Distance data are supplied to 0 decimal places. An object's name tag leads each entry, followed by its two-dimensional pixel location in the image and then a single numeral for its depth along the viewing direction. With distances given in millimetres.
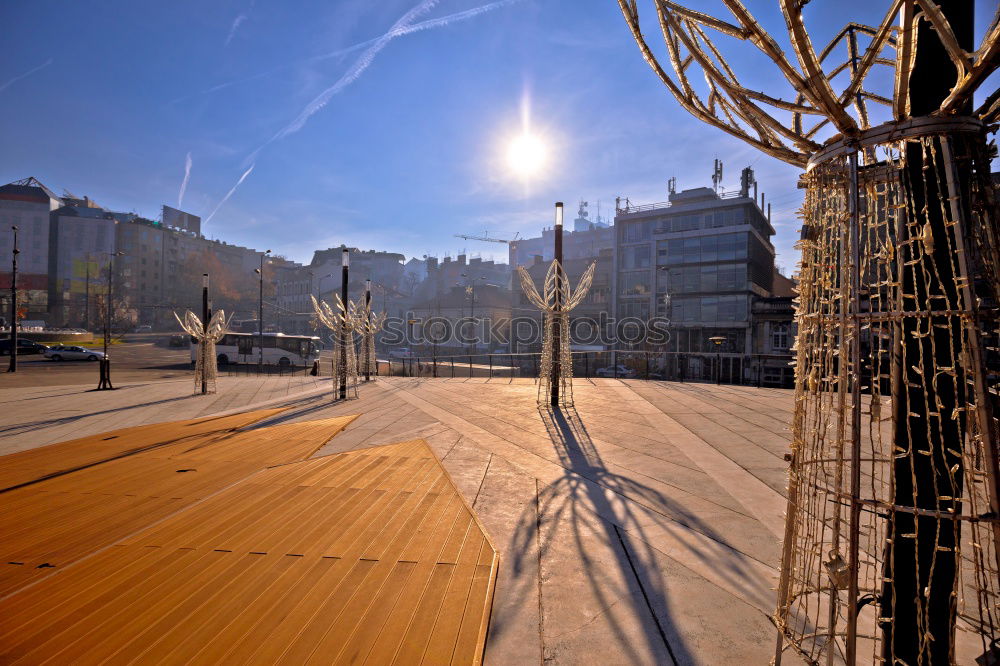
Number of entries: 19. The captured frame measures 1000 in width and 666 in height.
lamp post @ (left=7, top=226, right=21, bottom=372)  21038
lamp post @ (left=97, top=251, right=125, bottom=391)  14991
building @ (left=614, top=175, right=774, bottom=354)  39031
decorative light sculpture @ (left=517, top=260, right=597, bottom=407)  11047
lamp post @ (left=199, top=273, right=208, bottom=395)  14062
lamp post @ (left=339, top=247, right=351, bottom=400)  12906
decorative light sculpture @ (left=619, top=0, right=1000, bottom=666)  1725
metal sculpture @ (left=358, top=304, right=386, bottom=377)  18456
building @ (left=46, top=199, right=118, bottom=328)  63438
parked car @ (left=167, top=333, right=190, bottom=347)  46844
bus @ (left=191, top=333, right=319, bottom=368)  33312
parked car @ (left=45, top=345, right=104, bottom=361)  31047
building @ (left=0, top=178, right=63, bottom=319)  60875
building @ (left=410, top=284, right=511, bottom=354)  57469
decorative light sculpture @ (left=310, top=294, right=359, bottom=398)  13312
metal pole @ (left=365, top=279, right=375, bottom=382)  17734
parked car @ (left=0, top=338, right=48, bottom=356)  35156
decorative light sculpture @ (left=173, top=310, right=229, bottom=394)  14477
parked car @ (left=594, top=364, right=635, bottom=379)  38509
